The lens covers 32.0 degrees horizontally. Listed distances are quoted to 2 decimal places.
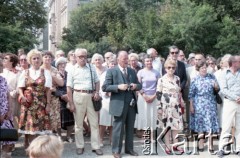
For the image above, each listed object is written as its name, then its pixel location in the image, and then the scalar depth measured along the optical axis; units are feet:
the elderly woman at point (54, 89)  26.43
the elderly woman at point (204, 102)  27.14
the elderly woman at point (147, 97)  29.91
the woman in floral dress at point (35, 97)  23.79
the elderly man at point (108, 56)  31.04
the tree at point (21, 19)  82.53
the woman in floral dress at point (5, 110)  22.23
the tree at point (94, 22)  164.49
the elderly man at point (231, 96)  25.57
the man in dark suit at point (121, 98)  25.21
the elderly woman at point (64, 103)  28.27
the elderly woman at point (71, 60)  31.63
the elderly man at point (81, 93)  25.93
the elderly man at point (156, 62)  32.68
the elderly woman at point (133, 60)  30.76
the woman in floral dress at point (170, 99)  26.61
